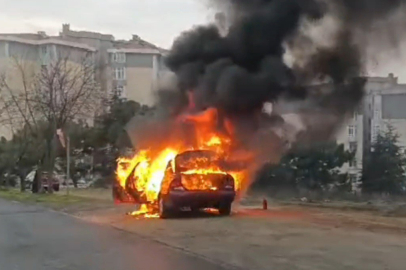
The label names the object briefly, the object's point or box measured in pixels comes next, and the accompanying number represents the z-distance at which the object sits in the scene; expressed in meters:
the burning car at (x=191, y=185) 18.73
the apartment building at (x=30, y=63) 46.22
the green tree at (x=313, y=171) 32.88
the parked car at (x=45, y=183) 45.66
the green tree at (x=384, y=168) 31.72
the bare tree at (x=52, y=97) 39.97
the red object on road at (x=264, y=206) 21.92
